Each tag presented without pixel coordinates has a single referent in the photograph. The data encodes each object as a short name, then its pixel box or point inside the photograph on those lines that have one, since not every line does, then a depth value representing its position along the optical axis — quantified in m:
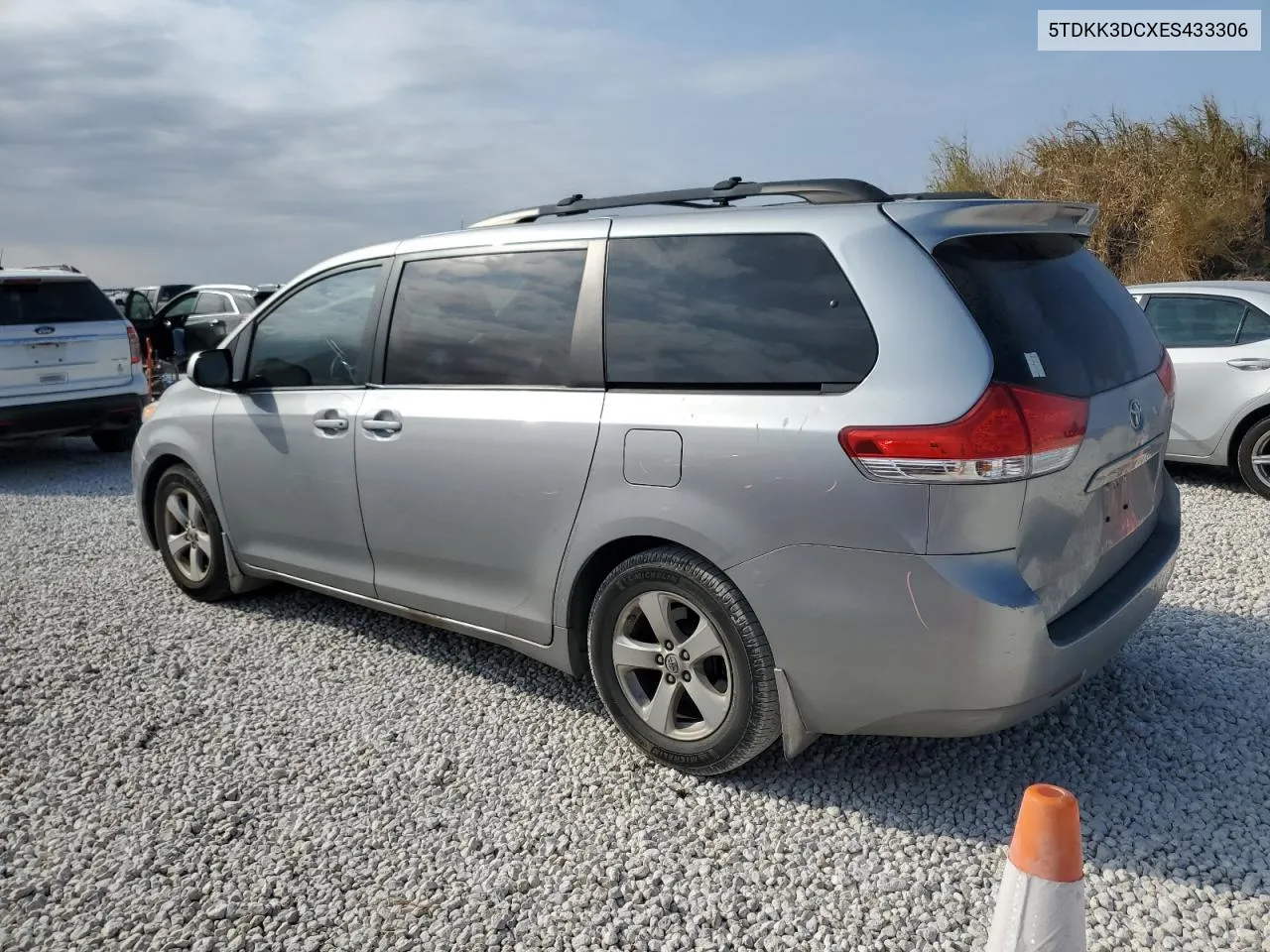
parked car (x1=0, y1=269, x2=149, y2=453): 9.43
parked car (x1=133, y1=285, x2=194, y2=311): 26.88
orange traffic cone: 2.01
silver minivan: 2.82
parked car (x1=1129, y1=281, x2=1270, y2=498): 7.21
